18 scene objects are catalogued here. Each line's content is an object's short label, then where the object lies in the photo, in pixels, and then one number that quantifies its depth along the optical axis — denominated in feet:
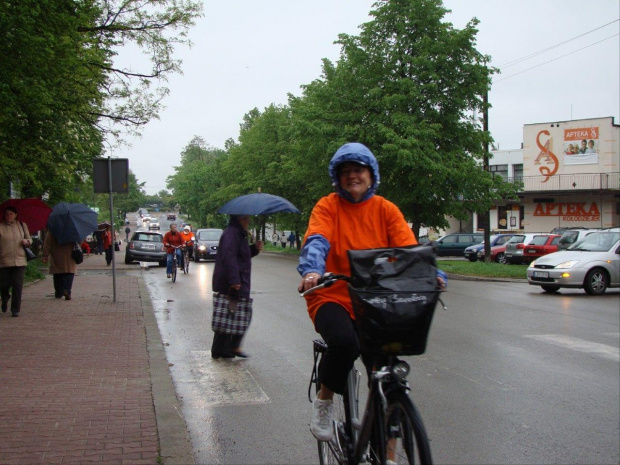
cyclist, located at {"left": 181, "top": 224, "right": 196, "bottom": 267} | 79.77
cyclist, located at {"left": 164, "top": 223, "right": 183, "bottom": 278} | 71.10
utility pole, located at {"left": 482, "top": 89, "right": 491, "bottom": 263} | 96.73
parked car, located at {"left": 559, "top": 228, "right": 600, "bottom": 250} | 91.94
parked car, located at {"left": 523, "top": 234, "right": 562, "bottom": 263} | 103.30
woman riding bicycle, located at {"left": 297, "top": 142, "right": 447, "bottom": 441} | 11.75
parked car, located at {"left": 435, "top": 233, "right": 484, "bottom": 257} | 139.85
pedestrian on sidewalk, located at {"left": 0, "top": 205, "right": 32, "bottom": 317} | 37.45
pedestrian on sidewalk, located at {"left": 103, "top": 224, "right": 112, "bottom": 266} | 100.19
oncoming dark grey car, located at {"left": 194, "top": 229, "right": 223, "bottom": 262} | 111.96
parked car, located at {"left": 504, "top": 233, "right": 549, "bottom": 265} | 105.91
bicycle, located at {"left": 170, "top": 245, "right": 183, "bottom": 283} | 69.61
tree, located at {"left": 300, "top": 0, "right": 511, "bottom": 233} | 91.61
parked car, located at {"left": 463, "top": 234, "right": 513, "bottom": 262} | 120.87
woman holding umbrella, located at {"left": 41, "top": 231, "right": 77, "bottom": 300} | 47.55
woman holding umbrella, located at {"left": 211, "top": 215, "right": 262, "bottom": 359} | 26.99
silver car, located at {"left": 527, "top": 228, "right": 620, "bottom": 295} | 55.26
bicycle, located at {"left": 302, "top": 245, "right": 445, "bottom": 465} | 10.11
